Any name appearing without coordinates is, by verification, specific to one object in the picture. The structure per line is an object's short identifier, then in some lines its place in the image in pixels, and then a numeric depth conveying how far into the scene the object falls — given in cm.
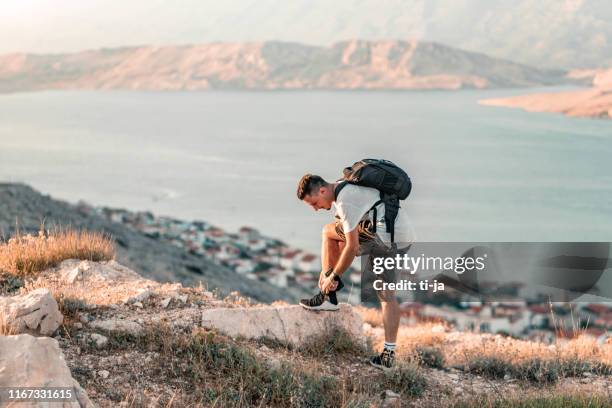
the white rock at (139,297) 545
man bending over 462
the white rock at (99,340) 463
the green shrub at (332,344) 518
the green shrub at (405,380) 473
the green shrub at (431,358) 557
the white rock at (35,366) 335
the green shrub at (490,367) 552
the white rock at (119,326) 480
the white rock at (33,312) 439
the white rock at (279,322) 516
